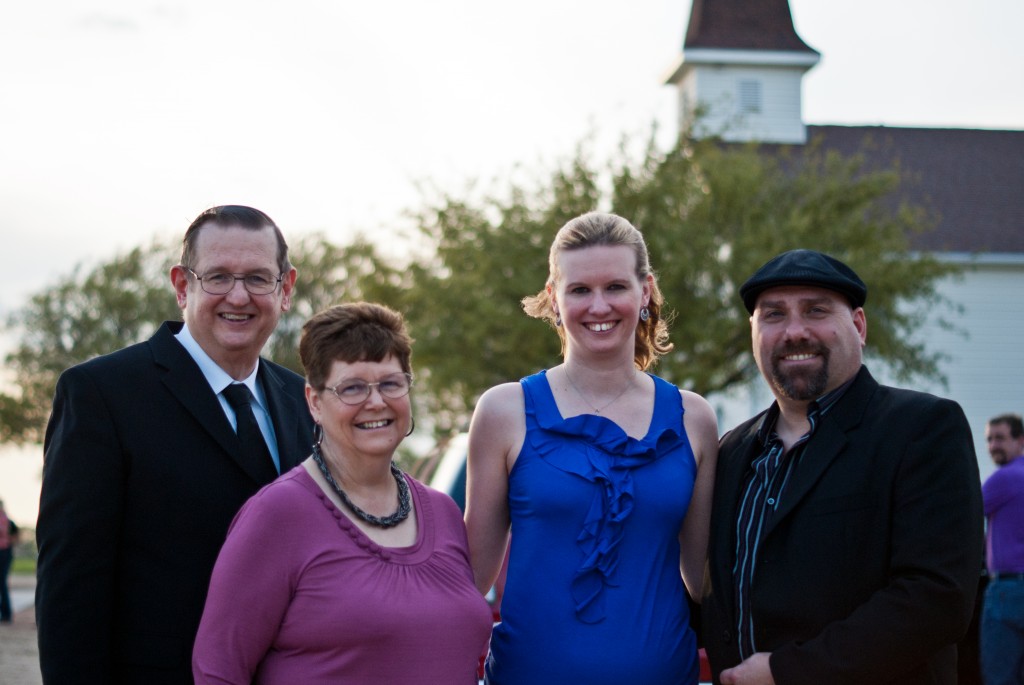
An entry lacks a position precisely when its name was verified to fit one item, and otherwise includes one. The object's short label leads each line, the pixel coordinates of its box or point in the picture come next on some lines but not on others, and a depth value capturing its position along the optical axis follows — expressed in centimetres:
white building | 2834
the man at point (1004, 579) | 791
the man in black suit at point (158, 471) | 324
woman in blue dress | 359
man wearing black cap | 321
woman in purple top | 296
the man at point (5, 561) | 1552
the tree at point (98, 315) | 3353
